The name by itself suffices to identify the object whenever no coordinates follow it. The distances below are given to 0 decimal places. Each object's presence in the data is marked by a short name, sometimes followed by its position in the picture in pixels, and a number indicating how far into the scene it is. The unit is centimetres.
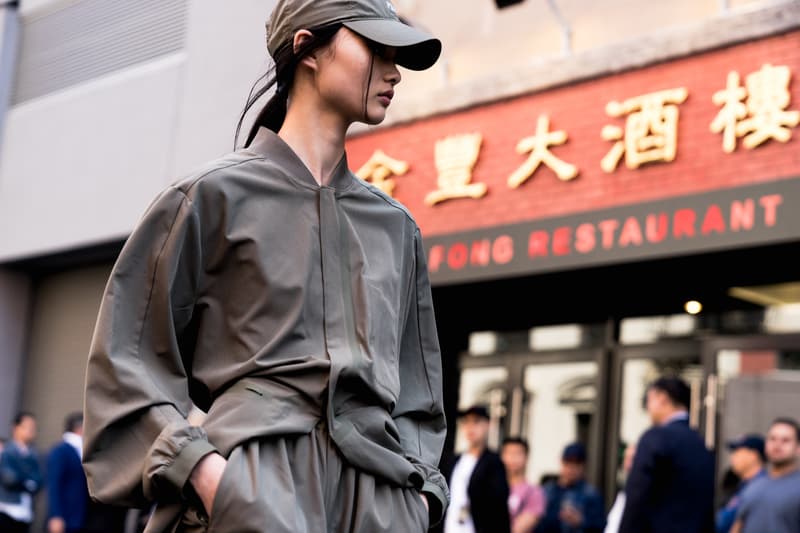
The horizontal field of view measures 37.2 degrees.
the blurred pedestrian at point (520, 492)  916
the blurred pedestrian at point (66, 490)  1003
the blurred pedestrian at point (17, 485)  1092
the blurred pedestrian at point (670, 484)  702
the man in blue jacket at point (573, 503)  900
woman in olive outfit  202
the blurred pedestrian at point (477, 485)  796
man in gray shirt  716
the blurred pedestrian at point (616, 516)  771
